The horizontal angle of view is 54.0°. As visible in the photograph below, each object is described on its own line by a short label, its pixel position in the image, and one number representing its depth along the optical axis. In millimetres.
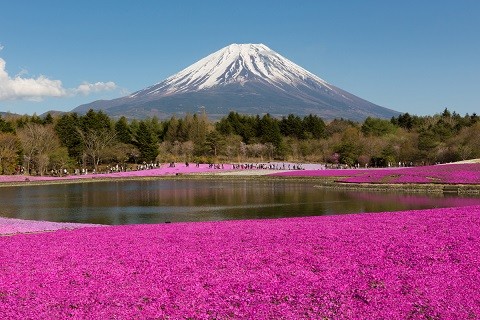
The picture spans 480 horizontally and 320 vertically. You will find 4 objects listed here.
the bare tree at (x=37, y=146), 78625
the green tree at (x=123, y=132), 102812
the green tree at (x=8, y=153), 74938
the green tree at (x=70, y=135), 92938
